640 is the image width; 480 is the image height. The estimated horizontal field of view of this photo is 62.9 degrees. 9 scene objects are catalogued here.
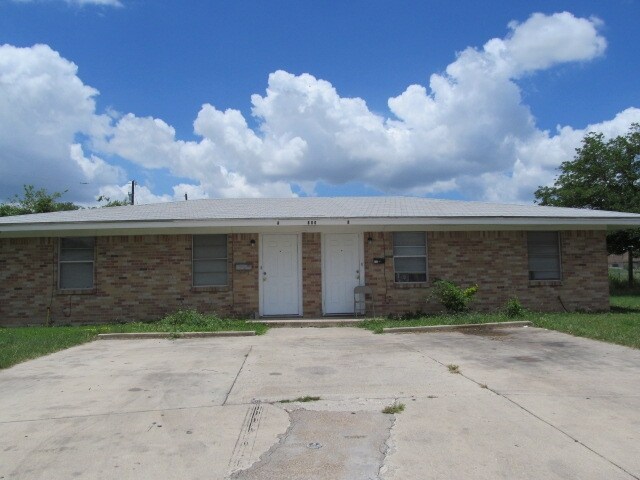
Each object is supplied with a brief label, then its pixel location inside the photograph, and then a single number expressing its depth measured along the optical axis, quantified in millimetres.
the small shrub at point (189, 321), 11469
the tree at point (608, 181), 24641
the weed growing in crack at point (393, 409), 4965
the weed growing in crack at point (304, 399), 5418
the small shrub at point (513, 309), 12172
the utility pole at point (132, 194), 39469
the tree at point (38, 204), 33594
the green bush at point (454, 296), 12398
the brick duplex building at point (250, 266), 13016
